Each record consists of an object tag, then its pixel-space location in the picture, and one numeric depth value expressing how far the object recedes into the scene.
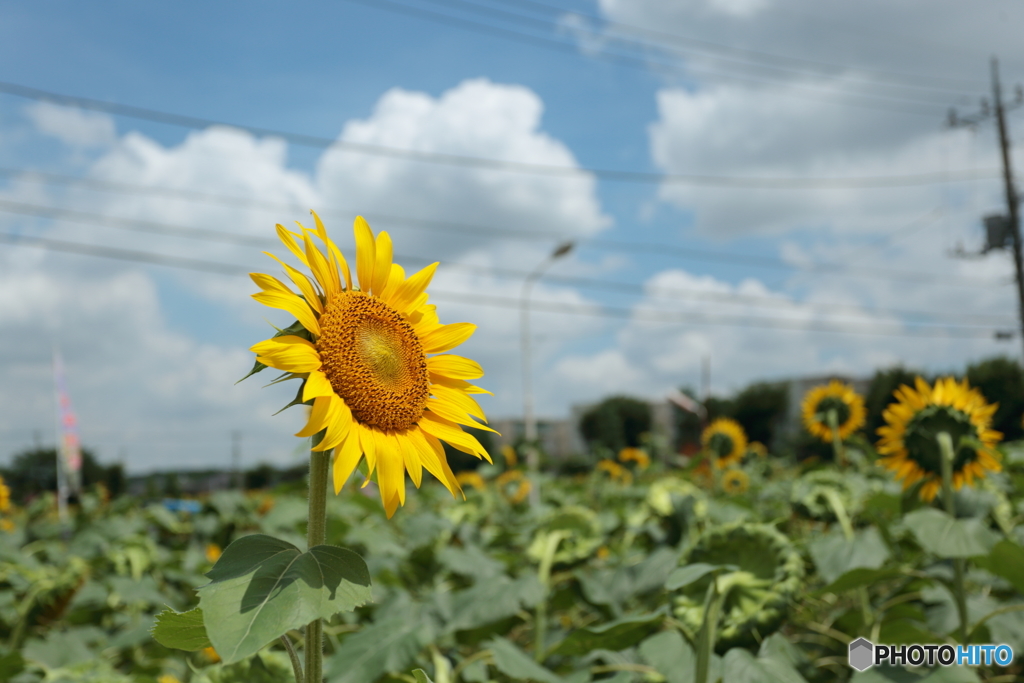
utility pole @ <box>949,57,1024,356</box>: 25.52
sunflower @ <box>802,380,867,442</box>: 5.69
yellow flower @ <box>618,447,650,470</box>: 9.31
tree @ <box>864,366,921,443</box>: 28.77
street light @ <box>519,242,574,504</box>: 18.33
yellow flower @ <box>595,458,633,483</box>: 9.24
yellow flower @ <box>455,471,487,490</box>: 6.89
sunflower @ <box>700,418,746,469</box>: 6.38
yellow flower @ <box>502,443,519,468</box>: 6.31
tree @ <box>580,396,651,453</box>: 45.78
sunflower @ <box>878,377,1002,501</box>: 2.57
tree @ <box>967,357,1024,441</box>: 25.00
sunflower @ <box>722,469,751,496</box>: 6.57
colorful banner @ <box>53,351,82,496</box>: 12.07
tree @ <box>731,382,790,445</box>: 40.38
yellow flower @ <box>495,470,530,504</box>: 6.01
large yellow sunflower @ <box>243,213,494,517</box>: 1.07
